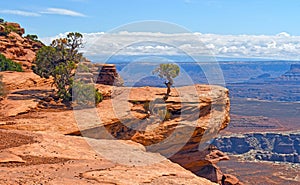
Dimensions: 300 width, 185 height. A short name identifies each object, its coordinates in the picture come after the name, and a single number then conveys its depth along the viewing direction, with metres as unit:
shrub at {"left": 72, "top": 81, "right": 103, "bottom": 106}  42.88
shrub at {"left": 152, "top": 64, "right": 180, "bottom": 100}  46.09
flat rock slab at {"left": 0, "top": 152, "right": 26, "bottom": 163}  21.54
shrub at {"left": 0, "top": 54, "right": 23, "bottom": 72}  56.56
